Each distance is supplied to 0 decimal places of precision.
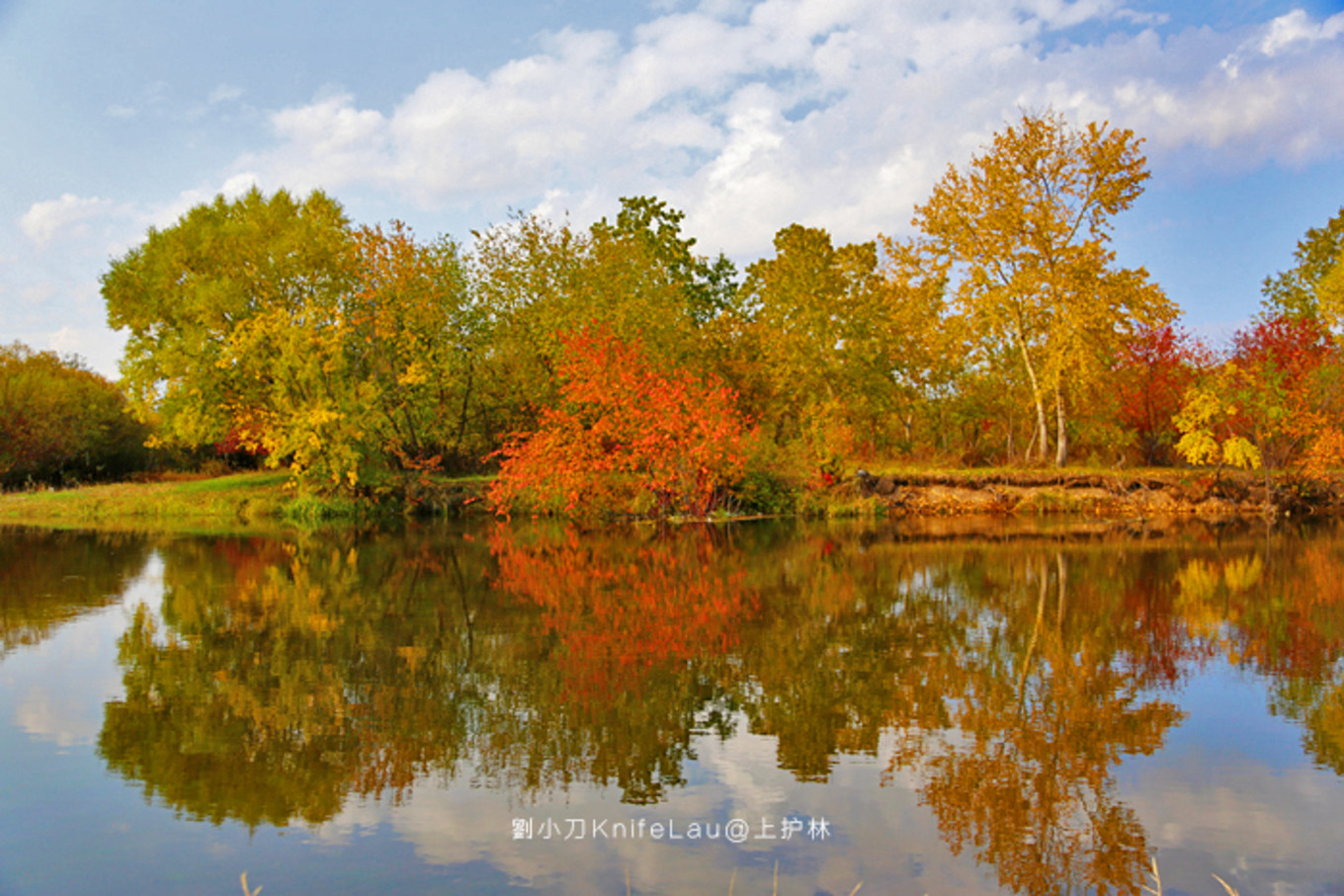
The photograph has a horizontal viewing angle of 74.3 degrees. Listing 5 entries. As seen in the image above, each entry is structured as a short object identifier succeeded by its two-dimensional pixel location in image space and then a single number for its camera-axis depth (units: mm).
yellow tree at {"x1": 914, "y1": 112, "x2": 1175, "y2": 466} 26562
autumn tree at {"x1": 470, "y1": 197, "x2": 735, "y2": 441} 27609
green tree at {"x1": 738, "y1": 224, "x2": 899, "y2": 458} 30703
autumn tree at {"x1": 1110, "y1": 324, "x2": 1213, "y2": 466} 28656
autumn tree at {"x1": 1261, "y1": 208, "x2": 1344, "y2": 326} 41469
